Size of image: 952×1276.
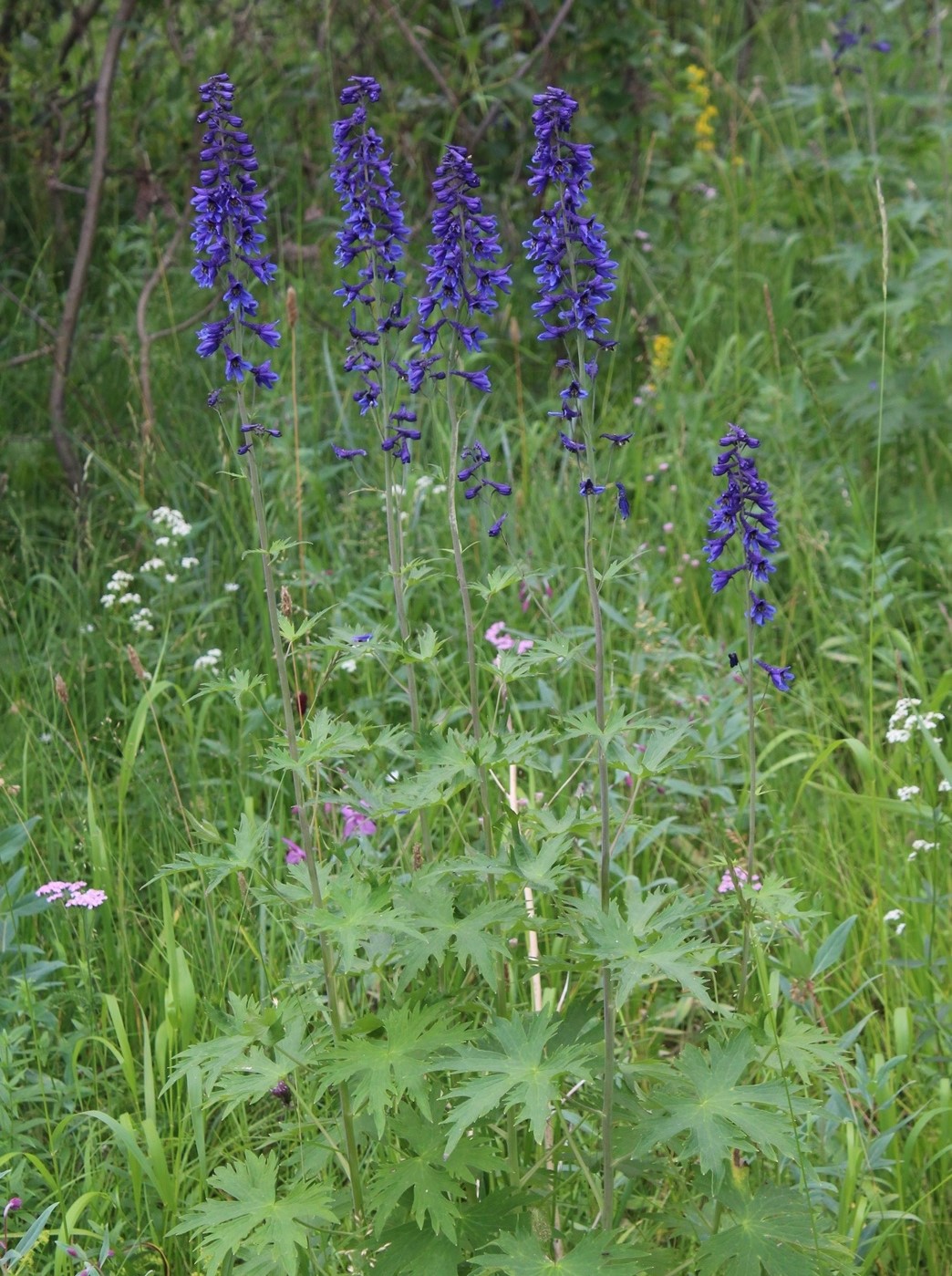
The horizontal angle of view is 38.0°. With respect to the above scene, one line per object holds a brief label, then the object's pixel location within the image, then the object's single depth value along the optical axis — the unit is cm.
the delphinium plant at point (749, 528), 211
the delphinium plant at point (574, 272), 206
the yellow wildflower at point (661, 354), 498
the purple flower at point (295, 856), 292
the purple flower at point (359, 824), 271
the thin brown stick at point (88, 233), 474
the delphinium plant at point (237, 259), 210
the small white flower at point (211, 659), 350
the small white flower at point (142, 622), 364
